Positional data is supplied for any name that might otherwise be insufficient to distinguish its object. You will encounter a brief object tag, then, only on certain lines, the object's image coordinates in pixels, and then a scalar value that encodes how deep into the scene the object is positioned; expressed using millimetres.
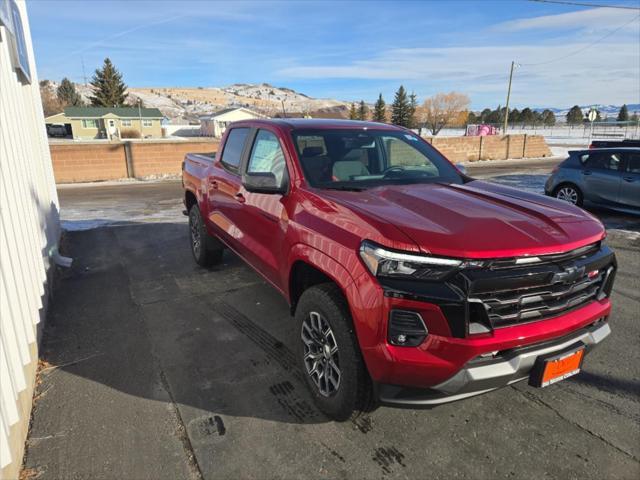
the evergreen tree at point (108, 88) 65438
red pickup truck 2104
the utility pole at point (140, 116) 59738
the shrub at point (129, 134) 58462
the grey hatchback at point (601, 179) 8273
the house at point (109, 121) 57000
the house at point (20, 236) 2398
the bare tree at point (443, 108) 79356
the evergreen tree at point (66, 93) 92750
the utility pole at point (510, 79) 41406
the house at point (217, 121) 70562
